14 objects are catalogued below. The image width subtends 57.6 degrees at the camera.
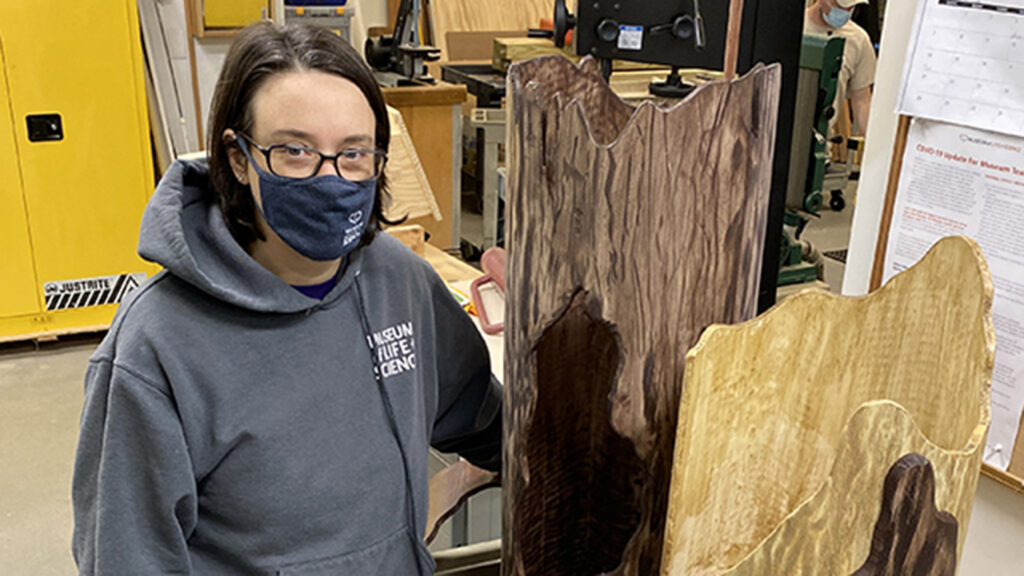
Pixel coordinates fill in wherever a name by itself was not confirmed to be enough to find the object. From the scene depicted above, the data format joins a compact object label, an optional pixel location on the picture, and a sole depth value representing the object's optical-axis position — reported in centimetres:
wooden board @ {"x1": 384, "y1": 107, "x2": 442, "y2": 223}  254
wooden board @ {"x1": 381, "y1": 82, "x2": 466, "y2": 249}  432
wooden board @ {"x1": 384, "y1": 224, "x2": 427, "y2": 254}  252
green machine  323
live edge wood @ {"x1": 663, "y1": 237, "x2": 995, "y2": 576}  84
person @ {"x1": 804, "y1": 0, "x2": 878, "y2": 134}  455
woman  107
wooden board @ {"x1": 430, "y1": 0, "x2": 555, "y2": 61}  639
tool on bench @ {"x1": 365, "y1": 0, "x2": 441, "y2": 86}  436
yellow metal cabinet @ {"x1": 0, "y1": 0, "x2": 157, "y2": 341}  348
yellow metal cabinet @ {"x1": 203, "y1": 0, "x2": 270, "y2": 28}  410
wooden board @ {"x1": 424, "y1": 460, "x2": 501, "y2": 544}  152
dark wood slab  102
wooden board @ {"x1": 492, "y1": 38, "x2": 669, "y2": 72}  442
